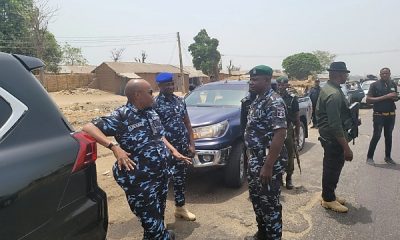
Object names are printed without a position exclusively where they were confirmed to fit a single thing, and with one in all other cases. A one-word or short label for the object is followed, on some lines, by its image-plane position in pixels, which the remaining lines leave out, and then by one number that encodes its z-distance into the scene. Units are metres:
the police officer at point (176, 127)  4.31
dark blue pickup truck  5.11
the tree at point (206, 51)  55.75
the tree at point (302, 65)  76.31
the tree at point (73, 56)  64.28
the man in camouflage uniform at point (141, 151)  2.94
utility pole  39.41
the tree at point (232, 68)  69.80
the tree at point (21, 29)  33.72
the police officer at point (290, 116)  5.49
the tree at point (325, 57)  118.62
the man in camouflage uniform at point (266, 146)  3.19
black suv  1.80
